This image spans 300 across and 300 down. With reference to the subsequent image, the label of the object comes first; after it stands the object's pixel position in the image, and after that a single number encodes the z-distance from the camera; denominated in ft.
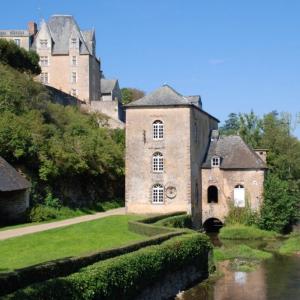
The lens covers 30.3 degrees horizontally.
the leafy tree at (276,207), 134.62
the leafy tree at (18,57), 167.12
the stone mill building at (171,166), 132.67
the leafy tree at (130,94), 305.24
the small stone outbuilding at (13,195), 103.30
